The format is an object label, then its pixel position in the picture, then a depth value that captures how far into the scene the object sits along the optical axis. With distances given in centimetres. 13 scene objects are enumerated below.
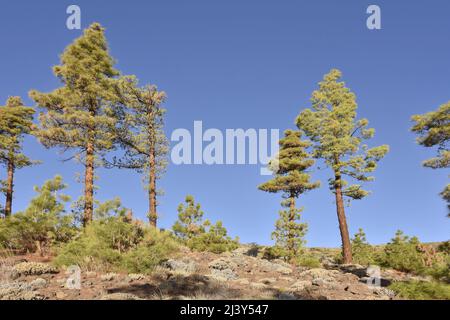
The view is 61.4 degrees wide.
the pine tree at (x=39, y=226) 1548
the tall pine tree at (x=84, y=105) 2080
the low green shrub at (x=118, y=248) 1300
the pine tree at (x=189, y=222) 2309
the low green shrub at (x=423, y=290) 1138
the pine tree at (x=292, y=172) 2681
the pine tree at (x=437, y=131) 2309
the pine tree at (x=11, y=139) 3145
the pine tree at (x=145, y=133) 2409
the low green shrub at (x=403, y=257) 2248
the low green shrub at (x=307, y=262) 2052
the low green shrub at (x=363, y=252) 2534
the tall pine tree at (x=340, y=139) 2462
